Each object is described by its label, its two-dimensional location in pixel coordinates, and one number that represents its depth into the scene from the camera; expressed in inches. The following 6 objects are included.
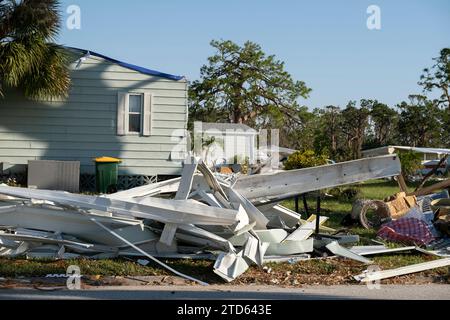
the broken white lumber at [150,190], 352.8
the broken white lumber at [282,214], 384.2
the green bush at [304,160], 678.5
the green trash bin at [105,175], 635.5
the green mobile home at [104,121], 664.4
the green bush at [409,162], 1042.7
